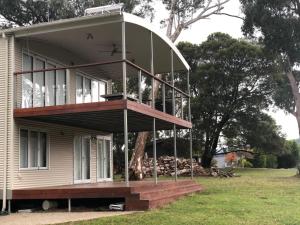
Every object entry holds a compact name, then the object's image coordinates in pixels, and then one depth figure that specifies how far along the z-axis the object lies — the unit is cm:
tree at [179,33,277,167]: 2764
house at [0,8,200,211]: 1048
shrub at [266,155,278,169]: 3615
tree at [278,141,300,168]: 3613
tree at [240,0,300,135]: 2010
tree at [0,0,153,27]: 2244
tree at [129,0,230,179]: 2458
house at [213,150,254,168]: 3648
